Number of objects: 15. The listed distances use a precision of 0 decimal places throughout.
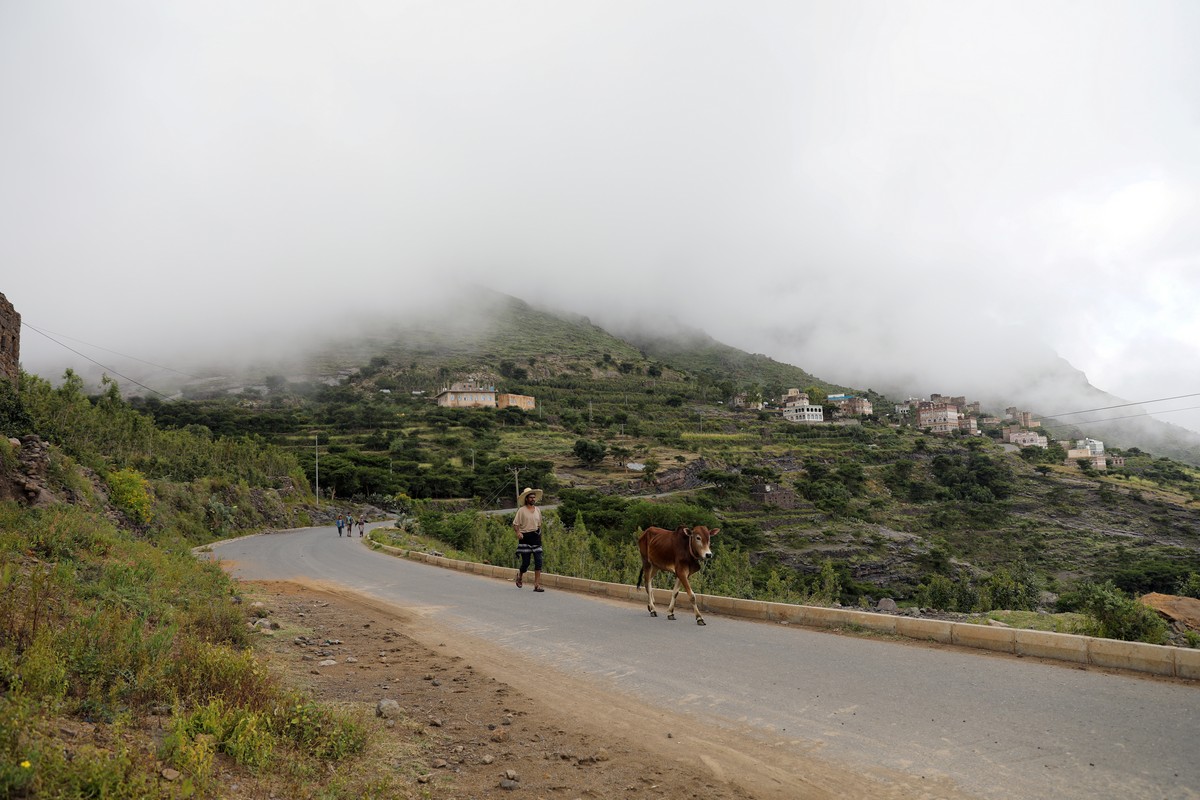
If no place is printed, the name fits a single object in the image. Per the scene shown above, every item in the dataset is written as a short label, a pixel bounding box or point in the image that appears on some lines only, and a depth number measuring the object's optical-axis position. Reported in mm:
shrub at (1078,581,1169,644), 7422
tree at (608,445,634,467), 94688
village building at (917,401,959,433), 173250
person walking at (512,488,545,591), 13258
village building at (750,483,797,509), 77875
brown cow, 9227
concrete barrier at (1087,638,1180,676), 5527
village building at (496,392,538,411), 142875
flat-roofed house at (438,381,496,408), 140438
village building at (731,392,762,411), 155875
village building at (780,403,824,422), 150250
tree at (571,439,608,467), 91500
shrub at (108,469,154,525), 25547
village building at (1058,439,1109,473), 123312
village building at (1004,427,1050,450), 157350
